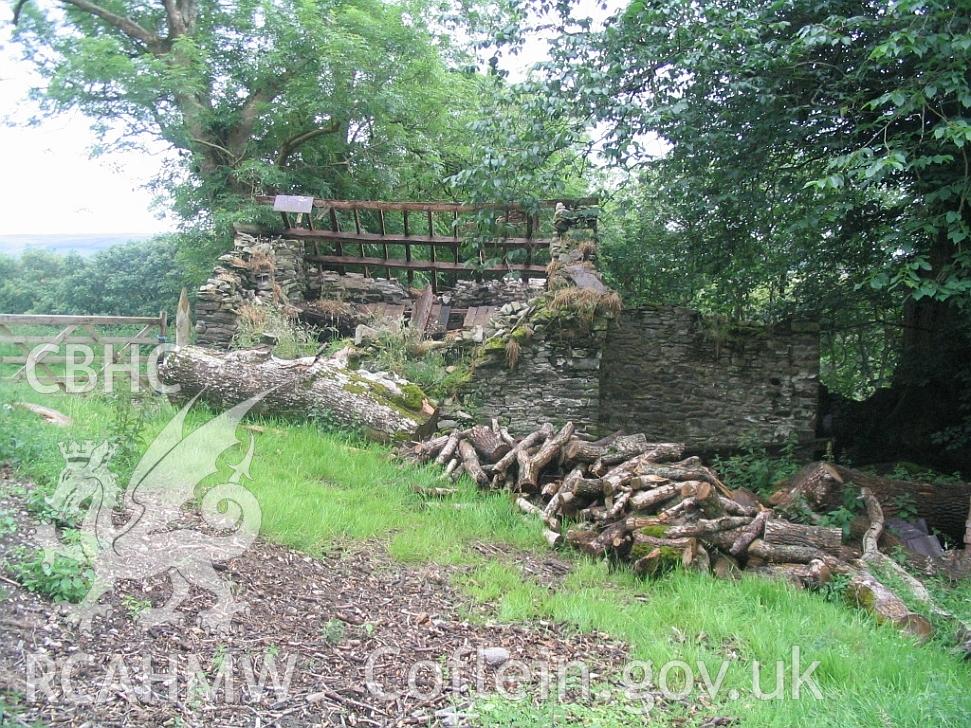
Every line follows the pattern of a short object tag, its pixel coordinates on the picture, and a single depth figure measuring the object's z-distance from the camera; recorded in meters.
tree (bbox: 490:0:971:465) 6.33
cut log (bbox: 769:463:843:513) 6.74
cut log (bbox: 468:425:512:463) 7.41
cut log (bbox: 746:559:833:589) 5.11
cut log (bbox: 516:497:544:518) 6.36
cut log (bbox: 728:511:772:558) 5.51
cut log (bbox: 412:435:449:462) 7.39
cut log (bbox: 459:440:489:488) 6.96
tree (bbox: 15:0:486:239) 14.26
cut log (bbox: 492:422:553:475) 7.07
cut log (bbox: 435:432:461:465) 7.30
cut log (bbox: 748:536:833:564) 5.41
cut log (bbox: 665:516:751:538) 5.40
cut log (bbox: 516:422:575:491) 6.78
